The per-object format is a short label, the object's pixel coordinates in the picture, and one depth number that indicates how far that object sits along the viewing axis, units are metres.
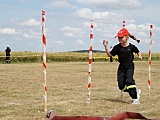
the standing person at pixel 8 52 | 44.86
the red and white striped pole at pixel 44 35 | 8.64
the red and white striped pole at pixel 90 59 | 10.20
